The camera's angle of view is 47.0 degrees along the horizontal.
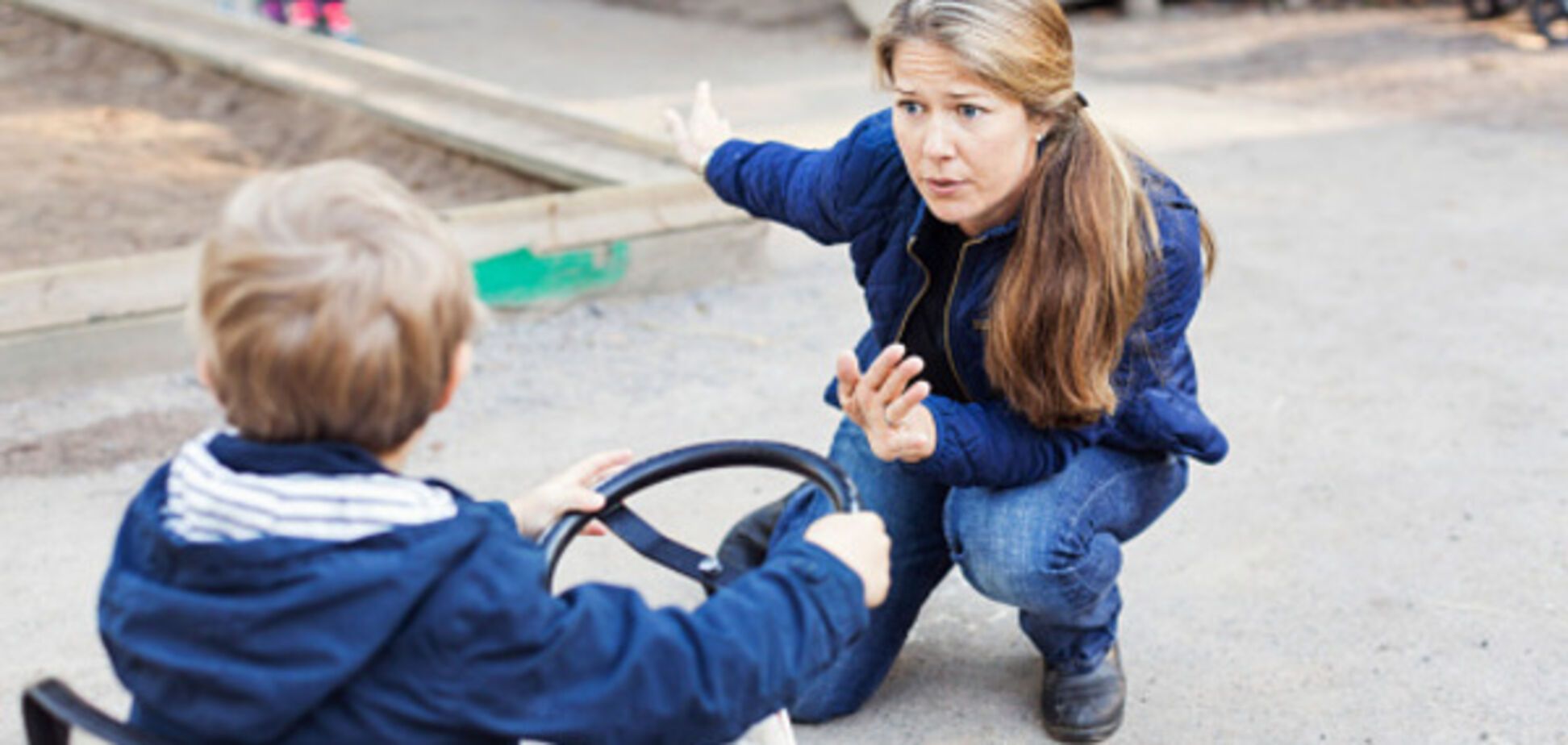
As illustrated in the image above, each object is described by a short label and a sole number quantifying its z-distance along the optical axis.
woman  2.47
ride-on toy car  1.97
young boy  1.51
